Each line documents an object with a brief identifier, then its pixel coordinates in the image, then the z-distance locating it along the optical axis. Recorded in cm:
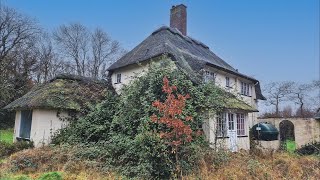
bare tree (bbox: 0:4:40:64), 3475
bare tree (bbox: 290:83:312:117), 4366
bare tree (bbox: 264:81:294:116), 4456
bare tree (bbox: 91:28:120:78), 4200
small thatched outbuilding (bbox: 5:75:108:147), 1616
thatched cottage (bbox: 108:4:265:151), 1529
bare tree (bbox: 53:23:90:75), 4059
